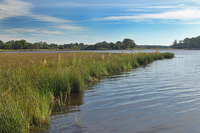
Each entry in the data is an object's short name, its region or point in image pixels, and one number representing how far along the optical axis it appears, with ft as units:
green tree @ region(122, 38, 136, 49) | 478.88
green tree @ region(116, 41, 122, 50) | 435.94
